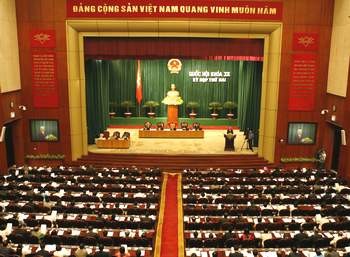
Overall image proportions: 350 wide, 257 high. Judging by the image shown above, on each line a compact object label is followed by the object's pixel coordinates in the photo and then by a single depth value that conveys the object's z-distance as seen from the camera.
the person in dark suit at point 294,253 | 10.93
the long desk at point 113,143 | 24.92
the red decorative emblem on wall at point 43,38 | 22.50
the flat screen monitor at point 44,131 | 23.50
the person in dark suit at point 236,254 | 10.88
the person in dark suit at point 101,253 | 10.95
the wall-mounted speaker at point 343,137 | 20.50
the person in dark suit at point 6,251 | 11.11
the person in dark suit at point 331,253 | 11.02
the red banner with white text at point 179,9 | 22.06
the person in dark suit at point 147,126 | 28.16
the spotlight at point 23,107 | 22.89
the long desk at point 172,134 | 27.70
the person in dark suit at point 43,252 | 10.90
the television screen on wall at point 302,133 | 23.30
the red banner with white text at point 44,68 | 22.55
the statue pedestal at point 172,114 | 29.25
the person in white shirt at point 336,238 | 12.64
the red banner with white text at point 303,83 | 22.64
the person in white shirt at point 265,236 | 12.42
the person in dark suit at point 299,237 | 12.26
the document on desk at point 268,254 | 11.65
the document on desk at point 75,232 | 12.98
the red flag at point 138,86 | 31.75
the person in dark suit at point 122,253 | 11.19
